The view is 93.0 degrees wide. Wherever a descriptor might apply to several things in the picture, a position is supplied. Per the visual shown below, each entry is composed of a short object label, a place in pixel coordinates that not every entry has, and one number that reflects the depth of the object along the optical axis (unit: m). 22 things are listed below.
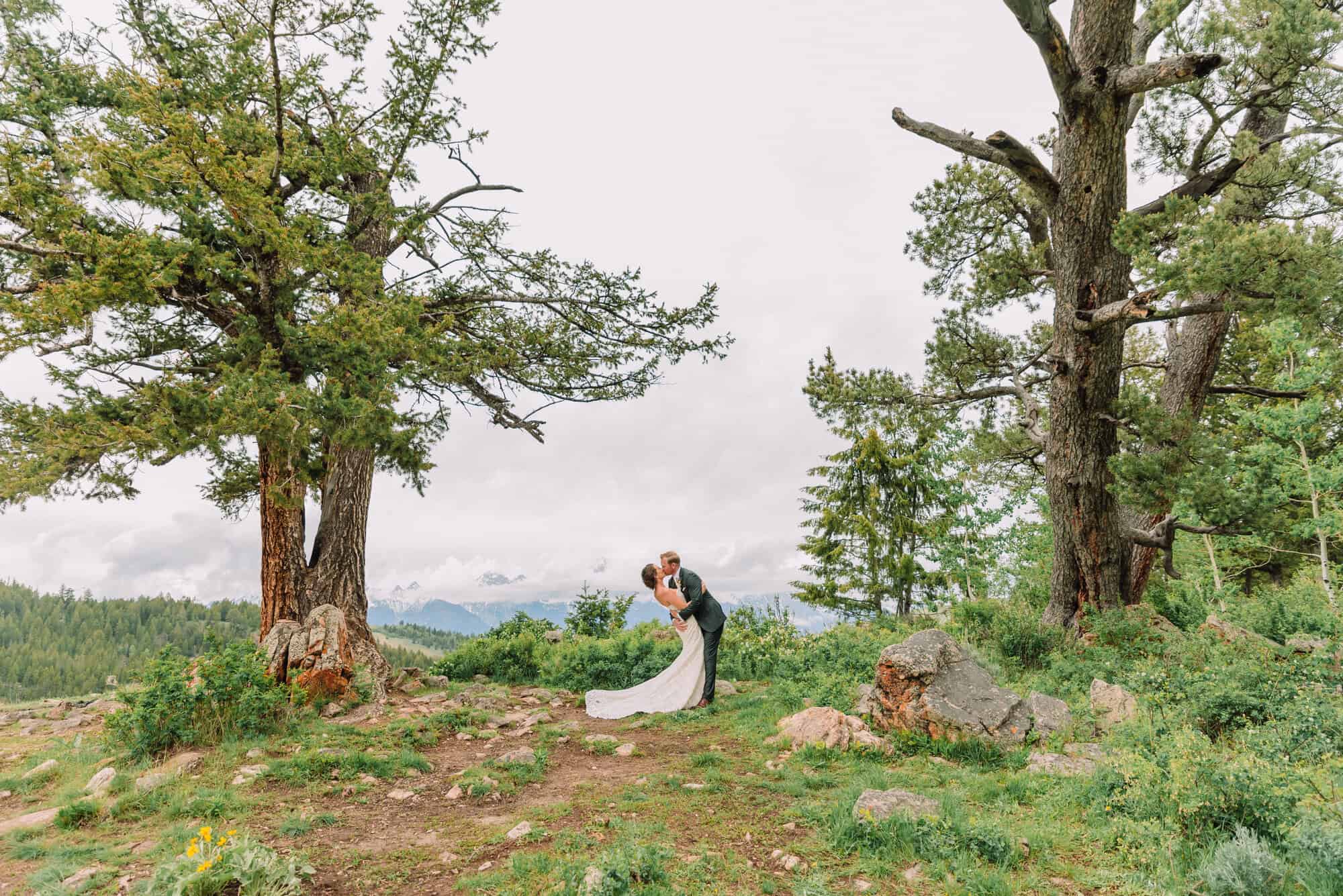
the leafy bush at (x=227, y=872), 3.59
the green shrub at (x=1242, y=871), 3.21
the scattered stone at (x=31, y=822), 5.23
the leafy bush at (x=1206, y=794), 3.79
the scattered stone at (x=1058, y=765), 5.33
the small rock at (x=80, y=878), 4.06
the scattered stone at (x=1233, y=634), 7.73
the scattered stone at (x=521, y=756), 6.61
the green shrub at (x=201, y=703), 6.78
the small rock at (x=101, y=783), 5.78
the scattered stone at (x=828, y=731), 6.41
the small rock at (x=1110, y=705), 6.34
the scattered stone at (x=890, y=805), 4.44
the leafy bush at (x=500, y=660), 11.84
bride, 9.18
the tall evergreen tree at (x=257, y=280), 7.60
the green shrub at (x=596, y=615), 14.24
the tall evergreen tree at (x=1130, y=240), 7.77
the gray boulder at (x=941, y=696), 6.34
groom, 9.09
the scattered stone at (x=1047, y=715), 6.36
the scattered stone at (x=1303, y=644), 7.77
